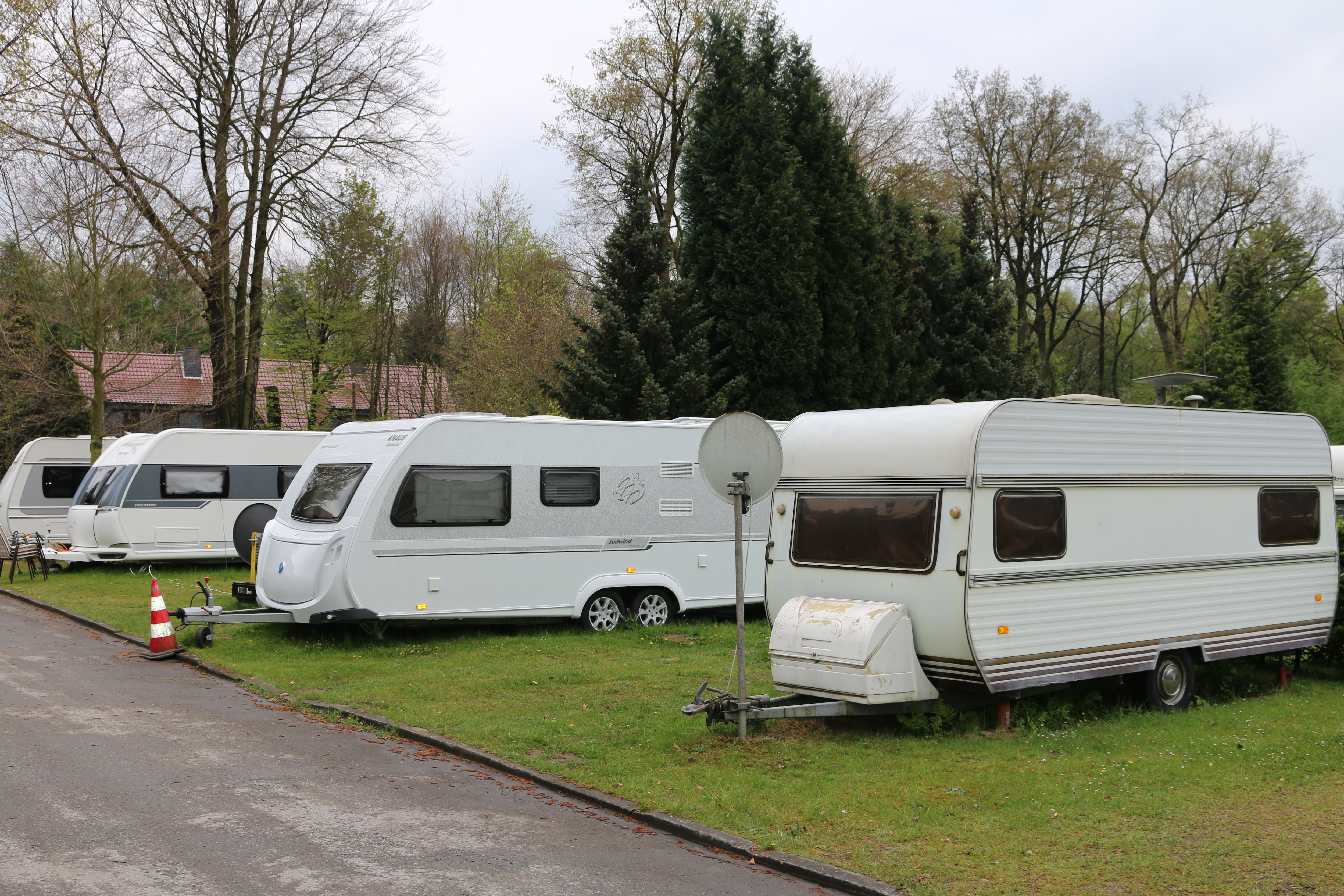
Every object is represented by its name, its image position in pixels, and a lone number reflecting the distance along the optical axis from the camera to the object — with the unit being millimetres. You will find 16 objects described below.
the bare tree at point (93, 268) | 22406
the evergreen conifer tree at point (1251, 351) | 36062
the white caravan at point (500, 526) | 12305
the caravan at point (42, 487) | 23875
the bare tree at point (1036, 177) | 36156
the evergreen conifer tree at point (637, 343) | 21906
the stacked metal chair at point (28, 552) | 20188
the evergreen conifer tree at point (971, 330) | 29438
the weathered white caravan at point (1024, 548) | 7980
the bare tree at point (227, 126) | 25047
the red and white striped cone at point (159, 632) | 12102
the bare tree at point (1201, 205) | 39219
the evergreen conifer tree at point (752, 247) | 23125
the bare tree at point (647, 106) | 31562
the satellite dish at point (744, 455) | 8039
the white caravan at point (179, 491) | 20047
